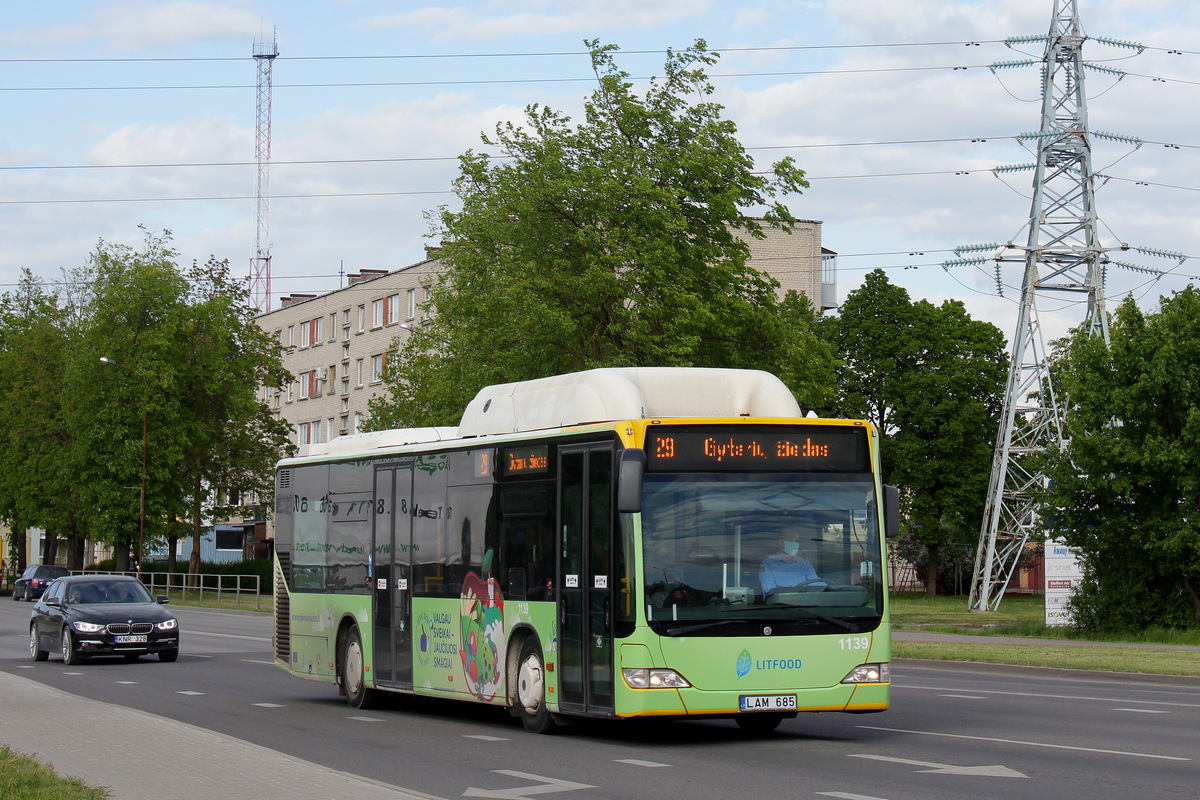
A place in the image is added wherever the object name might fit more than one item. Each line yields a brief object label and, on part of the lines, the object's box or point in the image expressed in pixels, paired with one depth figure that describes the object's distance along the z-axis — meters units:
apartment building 85.19
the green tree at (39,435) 73.12
